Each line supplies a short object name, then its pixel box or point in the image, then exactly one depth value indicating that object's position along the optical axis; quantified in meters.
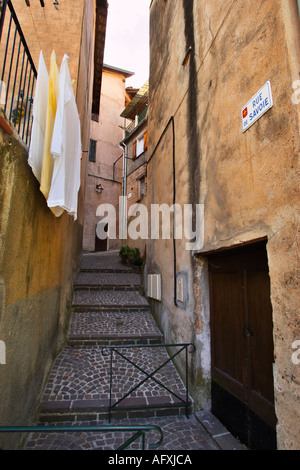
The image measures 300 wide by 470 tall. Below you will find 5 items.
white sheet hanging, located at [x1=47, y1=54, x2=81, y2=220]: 2.83
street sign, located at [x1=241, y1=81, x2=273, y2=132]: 2.07
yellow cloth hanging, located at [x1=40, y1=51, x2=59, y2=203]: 2.79
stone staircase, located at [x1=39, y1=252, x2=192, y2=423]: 3.33
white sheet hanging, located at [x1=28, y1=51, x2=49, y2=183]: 2.66
